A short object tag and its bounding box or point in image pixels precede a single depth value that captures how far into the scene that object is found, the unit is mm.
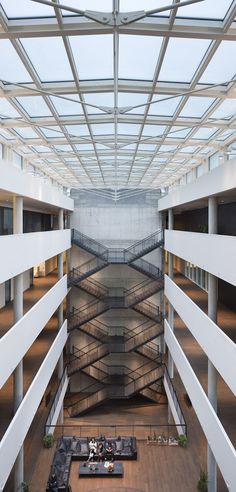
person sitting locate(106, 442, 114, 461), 17516
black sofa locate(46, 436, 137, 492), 15984
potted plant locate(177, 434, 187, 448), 17623
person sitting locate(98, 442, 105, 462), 17472
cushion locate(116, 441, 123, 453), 18188
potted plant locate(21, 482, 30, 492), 13602
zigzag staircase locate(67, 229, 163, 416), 27172
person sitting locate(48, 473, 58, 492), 14422
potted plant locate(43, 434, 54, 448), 17781
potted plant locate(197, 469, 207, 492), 13936
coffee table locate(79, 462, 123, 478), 16375
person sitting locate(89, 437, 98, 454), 18228
